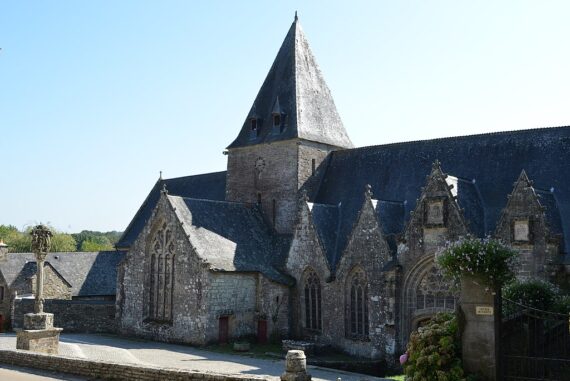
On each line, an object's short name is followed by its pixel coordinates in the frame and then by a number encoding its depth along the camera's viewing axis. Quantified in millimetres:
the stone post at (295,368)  13000
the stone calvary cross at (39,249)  22647
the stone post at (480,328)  13000
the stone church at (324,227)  25062
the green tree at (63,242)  89894
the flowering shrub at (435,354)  13216
